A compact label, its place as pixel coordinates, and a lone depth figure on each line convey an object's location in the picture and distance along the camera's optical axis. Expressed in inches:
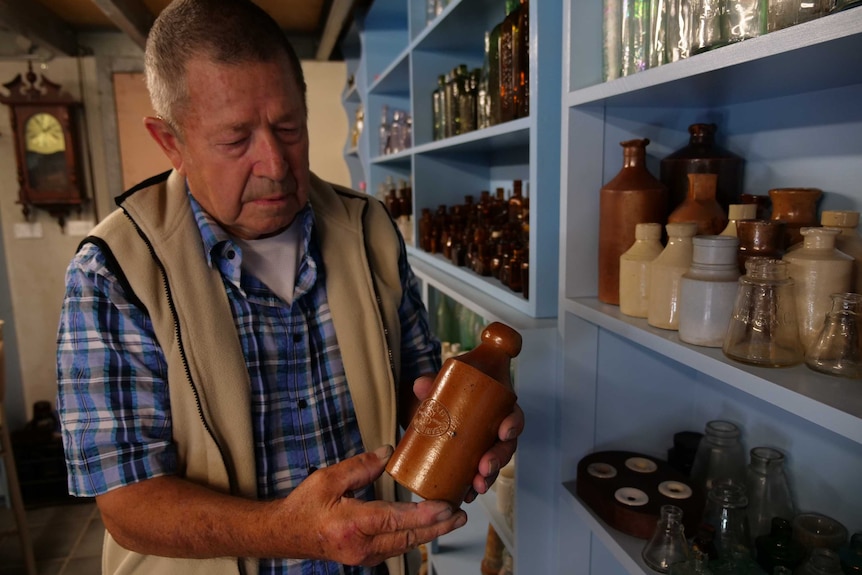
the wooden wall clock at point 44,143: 121.1
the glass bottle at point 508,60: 50.6
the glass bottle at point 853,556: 28.3
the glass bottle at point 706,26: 28.5
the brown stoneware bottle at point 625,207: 36.3
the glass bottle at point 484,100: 61.4
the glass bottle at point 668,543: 33.3
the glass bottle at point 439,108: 75.4
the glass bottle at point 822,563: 28.3
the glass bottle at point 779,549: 30.5
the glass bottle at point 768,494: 35.1
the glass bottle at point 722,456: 39.1
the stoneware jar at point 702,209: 33.5
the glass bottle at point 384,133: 107.5
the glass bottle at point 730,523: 32.9
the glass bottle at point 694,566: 31.5
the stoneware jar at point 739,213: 31.4
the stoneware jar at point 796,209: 30.3
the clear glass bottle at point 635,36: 34.7
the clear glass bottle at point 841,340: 23.9
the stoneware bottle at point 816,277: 25.6
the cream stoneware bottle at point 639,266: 34.1
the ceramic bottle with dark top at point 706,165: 36.8
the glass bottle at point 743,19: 26.4
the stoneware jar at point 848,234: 26.7
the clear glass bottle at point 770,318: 26.0
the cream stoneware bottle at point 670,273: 31.2
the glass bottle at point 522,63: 49.0
